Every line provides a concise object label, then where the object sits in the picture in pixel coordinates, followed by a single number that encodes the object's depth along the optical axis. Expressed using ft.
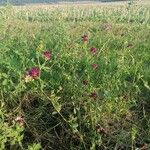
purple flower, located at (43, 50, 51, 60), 2.87
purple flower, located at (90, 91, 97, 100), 2.77
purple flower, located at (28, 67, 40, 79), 2.68
